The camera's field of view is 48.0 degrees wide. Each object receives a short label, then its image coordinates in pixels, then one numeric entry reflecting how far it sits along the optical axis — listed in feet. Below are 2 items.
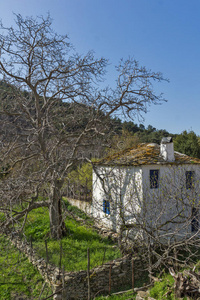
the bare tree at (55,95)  30.19
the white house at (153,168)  34.73
